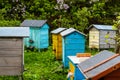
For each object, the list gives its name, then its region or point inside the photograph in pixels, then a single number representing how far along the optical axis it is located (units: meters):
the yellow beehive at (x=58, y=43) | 9.11
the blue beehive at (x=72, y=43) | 8.21
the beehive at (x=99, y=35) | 11.11
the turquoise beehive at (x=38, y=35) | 11.08
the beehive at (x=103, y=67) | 3.25
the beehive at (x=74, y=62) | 5.45
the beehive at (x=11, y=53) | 6.29
